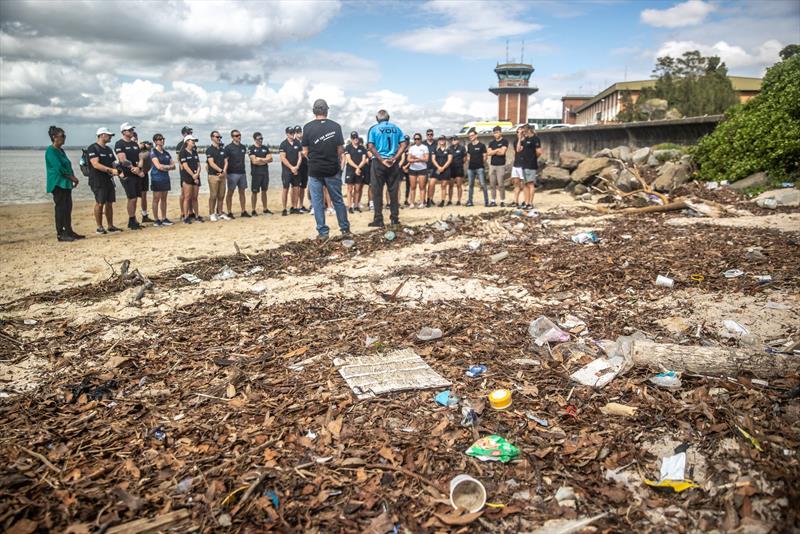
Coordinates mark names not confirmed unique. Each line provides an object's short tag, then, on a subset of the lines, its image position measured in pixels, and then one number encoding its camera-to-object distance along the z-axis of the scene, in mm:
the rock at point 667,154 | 14979
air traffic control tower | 103156
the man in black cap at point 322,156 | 8695
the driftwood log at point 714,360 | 3457
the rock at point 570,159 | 18453
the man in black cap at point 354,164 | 13312
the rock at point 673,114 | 31642
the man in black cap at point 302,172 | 12872
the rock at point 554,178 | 17828
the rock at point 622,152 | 17125
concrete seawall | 15773
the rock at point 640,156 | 15927
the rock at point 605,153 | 18122
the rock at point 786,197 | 9898
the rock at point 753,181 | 11670
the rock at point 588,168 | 16172
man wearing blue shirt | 9875
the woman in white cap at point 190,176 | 11648
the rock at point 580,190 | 15711
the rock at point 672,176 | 12996
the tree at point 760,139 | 11641
